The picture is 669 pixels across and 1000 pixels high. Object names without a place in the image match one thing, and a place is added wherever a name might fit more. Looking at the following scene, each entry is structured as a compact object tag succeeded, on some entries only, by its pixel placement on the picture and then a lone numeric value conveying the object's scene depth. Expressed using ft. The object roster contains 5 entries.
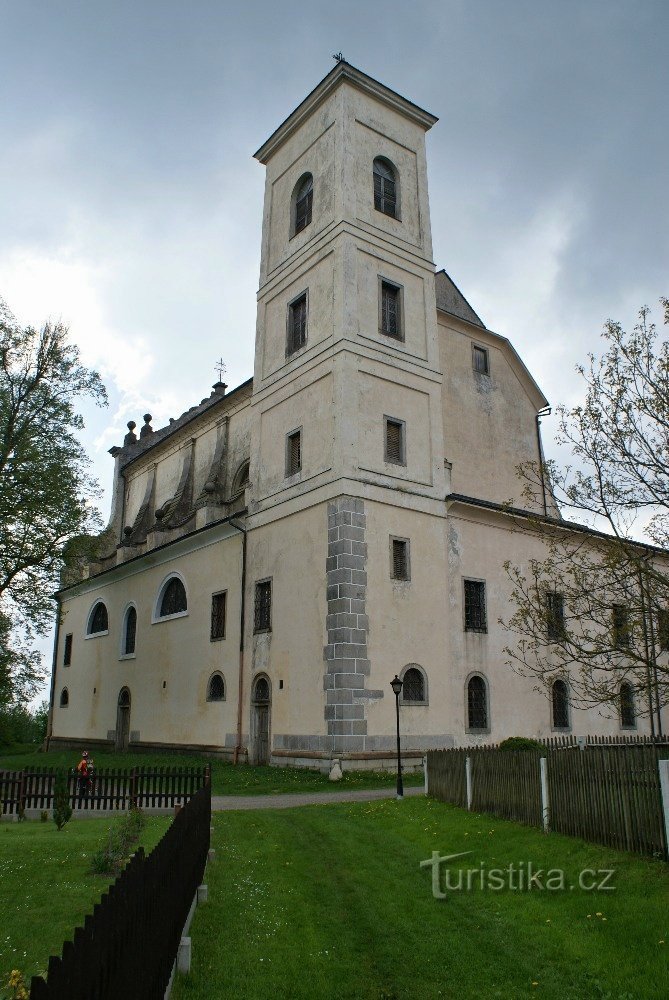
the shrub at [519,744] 58.44
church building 72.23
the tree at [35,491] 83.66
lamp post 58.91
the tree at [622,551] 39.73
